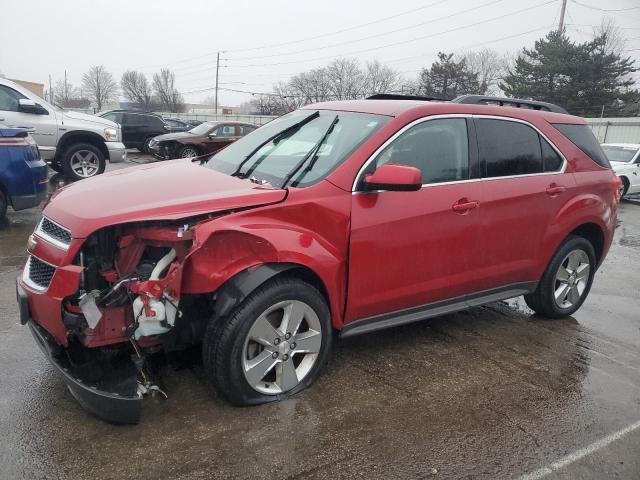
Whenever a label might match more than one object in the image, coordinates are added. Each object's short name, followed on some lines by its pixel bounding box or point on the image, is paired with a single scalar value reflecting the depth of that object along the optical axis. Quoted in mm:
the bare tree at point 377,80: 66438
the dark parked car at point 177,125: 23538
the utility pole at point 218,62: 74550
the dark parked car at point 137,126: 18703
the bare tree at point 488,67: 64125
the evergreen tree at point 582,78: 36500
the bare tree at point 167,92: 81312
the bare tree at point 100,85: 88312
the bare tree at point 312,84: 67188
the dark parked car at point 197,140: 15859
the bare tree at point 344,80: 66500
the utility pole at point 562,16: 37219
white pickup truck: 8750
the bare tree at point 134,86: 85250
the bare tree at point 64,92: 89325
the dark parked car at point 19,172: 6273
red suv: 2818
